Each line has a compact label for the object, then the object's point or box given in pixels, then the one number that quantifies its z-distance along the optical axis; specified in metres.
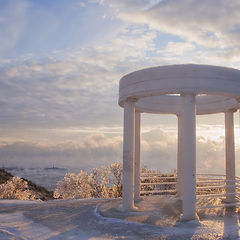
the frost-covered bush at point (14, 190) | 25.77
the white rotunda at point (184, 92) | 12.66
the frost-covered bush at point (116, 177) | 27.41
